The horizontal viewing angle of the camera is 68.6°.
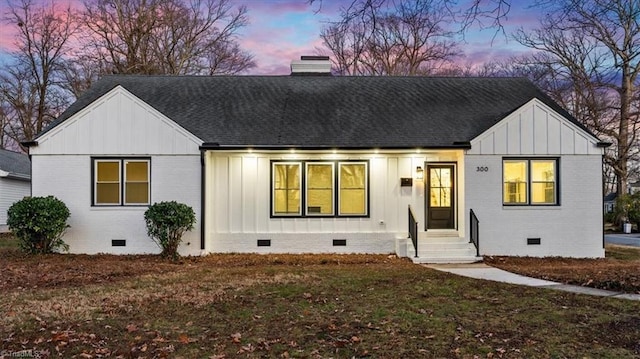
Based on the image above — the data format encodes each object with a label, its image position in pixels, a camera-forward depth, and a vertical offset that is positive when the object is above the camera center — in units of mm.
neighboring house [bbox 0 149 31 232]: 22984 +566
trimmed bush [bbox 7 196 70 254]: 11672 -784
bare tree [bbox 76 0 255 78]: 28688 +9779
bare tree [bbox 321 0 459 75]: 29270 +8579
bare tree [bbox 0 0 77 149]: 28734 +7835
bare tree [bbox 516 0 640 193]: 23891 +4853
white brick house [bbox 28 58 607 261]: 12727 +239
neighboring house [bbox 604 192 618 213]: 43250 -1330
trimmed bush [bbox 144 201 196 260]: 11930 -845
